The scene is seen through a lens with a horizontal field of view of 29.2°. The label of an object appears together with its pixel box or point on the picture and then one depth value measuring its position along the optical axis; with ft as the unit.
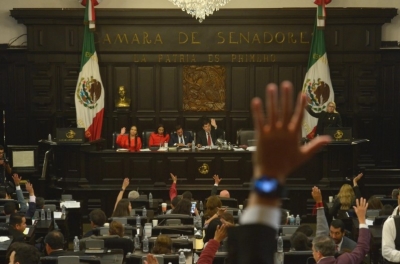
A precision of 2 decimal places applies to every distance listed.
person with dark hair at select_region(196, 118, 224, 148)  58.54
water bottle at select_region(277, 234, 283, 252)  29.44
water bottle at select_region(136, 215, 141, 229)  35.65
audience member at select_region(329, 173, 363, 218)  39.58
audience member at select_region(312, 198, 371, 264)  22.48
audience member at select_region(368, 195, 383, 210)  38.06
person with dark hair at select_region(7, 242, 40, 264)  23.76
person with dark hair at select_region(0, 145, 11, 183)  49.71
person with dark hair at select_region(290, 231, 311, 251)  27.58
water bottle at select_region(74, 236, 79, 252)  30.50
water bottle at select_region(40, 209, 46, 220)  38.33
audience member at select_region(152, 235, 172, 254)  27.53
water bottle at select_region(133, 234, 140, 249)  31.54
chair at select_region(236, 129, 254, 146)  59.98
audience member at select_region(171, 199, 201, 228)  37.52
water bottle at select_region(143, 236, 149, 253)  30.25
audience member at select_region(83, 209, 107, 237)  34.37
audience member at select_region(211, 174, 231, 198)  43.75
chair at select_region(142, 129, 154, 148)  60.95
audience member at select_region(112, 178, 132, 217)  36.99
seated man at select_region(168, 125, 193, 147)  58.23
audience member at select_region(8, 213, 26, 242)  31.68
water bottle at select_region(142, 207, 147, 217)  39.36
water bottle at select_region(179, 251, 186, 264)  26.58
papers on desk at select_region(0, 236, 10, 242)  31.48
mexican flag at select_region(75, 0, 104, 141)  61.41
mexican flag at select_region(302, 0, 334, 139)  61.67
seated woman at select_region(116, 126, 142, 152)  56.54
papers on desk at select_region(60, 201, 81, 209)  43.20
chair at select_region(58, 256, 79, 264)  25.53
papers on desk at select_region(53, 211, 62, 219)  40.24
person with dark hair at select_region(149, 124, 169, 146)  58.54
